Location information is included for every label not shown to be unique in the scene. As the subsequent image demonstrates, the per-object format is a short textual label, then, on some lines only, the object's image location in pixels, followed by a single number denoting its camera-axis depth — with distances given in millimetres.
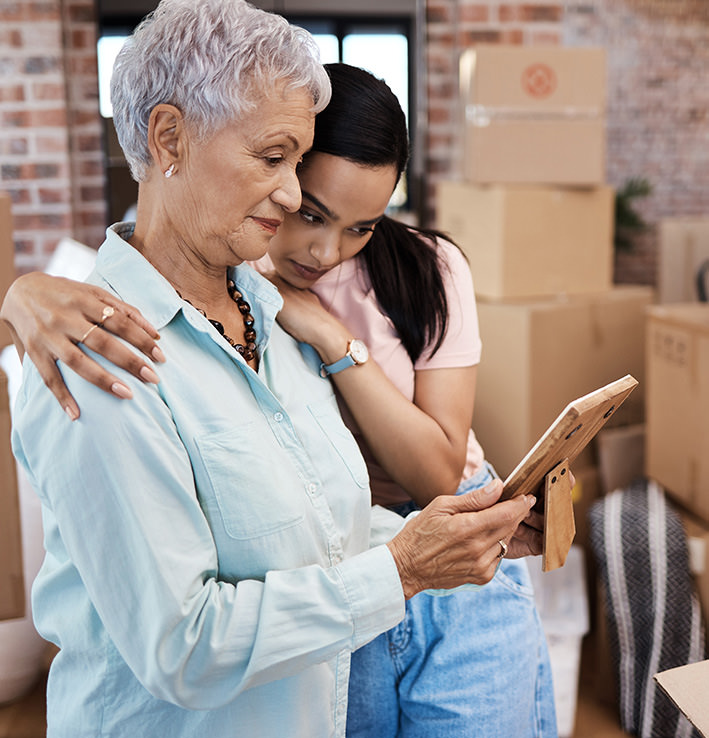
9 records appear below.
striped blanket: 2111
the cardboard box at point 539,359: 2410
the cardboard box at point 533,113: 2453
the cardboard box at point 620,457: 2613
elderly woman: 837
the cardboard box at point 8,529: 1547
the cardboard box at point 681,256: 3176
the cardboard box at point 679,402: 2203
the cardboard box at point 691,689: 958
